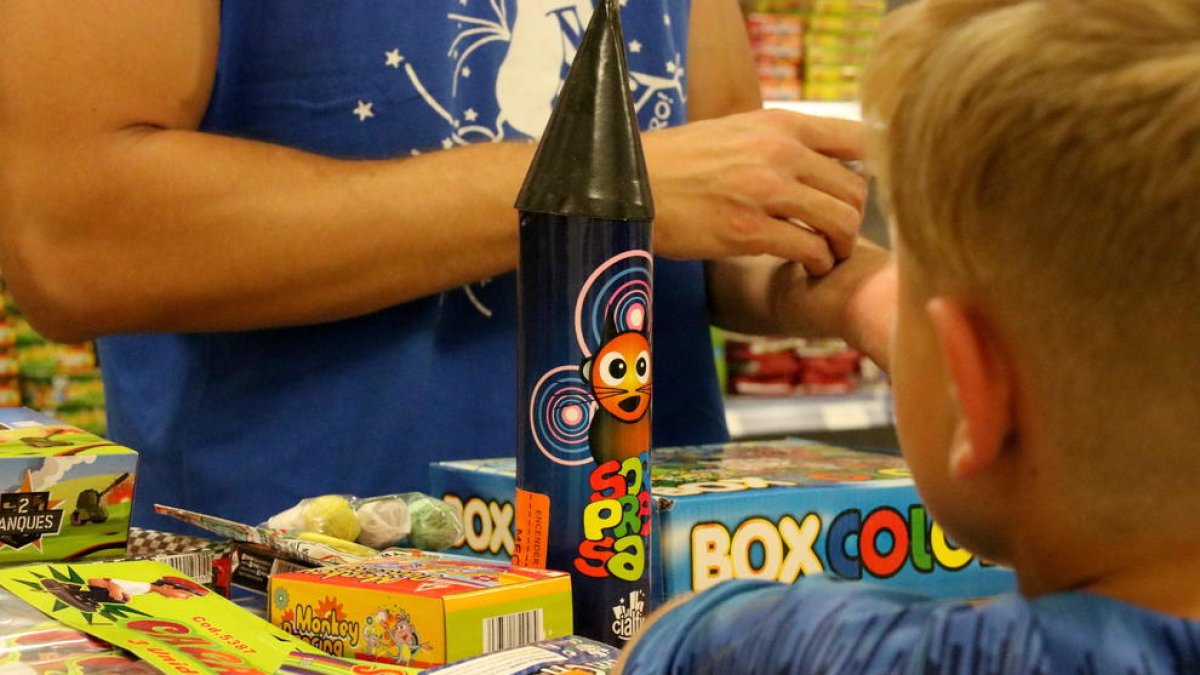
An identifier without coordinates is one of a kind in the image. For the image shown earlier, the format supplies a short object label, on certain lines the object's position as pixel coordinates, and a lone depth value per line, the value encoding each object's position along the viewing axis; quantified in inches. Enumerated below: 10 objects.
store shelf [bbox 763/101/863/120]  161.5
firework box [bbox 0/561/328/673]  56.2
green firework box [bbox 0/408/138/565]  62.2
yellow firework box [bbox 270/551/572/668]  56.7
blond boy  46.9
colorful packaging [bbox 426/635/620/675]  54.8
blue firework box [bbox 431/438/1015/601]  62.2
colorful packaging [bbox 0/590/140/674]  55.1
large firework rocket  59.6
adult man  72.9
